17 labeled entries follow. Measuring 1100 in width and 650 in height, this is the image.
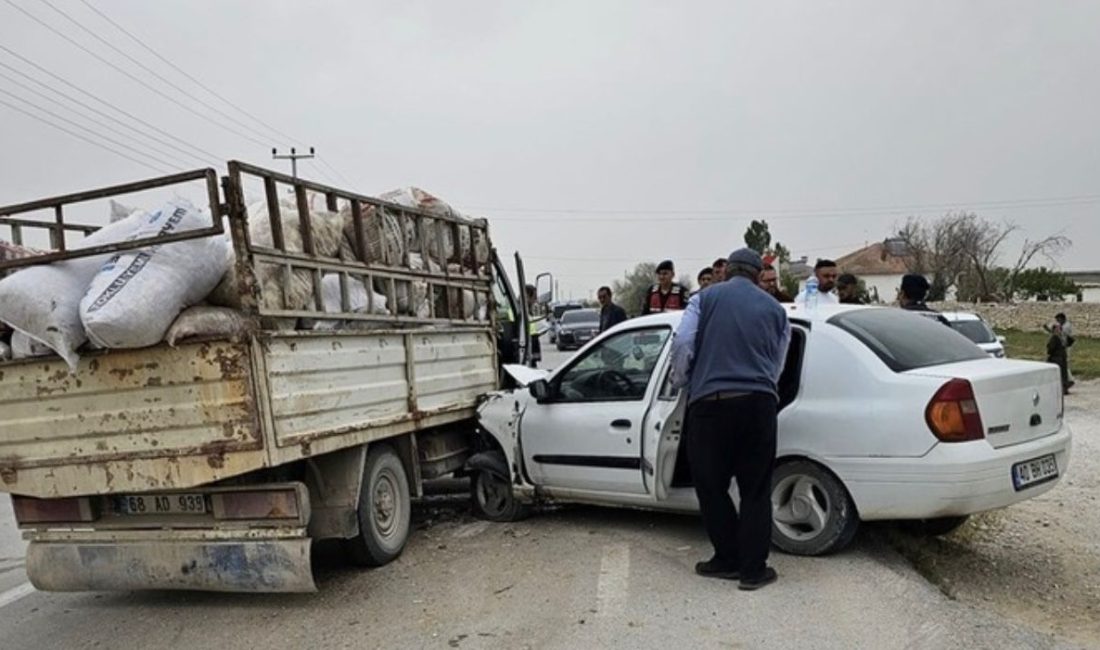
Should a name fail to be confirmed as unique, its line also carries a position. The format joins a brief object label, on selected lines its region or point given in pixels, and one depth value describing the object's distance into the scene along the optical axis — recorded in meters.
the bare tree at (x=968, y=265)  52.97
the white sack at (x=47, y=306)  4.10
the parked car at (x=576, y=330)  31.13
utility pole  33.95
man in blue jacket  4.35
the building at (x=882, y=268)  71.19
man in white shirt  7.36
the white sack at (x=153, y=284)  3.96
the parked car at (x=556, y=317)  35.59
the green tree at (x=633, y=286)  67.11
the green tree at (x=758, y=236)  61.78
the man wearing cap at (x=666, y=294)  8.74
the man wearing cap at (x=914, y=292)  6.90
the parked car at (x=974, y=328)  13.08
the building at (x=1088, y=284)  66.56
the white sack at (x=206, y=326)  4.07
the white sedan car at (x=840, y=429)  4.22
